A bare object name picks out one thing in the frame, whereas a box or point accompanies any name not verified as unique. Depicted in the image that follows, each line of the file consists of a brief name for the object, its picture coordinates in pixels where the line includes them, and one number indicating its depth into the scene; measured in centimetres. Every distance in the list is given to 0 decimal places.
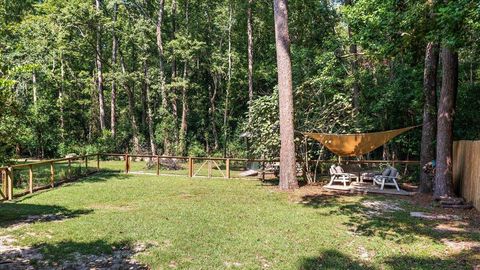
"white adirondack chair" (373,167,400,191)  950
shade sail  967
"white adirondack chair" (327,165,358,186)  1006
